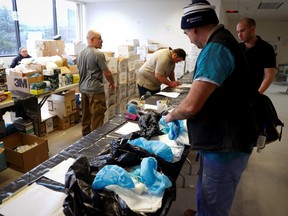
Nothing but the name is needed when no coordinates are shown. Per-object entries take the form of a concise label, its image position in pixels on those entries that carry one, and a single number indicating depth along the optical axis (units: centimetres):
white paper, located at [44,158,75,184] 120
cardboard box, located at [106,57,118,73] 381
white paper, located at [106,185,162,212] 95
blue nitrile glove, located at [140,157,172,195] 103
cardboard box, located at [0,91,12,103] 257
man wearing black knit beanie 101
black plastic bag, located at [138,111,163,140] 167
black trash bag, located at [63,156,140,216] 90
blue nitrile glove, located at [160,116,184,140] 159
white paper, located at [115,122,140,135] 182
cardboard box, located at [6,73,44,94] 294
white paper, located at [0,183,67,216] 97
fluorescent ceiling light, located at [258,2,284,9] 618
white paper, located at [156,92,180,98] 293
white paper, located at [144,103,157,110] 232
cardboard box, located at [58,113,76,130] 376
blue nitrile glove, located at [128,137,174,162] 133
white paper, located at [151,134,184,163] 140
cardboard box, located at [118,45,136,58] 447
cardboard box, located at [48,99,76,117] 370
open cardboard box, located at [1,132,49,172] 239
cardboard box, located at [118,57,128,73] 397
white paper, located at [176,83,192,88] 352
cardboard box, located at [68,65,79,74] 379
